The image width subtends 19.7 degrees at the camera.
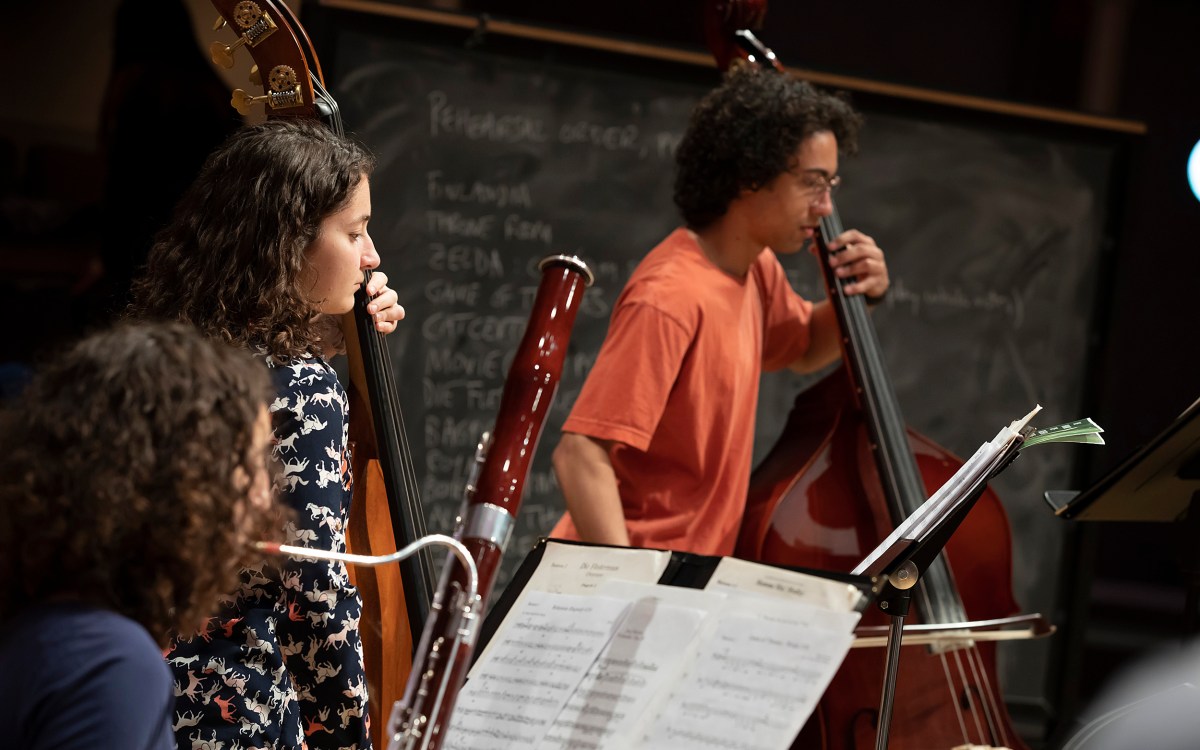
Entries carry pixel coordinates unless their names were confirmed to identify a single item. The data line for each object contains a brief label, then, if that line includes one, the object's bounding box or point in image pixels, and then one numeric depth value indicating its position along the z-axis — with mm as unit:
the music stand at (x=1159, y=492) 4602
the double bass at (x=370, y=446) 4474
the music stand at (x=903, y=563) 4006
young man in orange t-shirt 4900
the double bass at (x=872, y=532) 4794
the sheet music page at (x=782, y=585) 3748
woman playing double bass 4072
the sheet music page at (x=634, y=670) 3769
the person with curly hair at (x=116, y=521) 3564
